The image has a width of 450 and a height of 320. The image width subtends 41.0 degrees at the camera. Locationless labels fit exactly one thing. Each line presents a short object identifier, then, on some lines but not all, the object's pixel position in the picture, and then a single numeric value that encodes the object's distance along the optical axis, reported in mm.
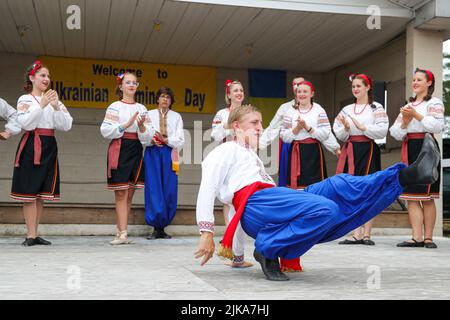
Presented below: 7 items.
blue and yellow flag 10492
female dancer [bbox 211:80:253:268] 5566
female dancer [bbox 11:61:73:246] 4973
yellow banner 9703
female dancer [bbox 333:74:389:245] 5480
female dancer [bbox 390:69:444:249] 5273
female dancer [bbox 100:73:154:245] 5316
